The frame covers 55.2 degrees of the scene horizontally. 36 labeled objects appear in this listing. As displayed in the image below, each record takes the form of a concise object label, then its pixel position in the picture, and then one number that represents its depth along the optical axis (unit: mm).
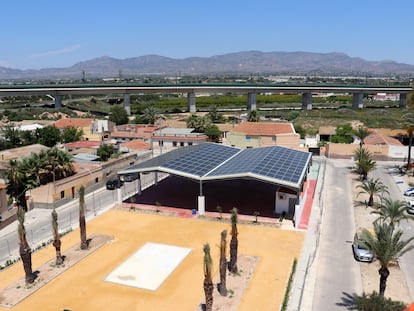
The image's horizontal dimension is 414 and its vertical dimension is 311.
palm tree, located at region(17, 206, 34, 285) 24844
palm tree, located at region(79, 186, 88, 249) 29656
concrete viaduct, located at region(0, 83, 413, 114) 120431
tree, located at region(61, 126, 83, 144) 71438
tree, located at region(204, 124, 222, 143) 76250
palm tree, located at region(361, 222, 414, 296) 21048
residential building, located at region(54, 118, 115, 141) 79438
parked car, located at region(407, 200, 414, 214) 38825
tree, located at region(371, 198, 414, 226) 29181
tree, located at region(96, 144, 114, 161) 54219
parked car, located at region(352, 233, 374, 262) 28422
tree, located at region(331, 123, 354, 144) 72750
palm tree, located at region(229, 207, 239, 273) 25531
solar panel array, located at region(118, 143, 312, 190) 36616
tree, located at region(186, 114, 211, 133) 82438
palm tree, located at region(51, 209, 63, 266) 27109
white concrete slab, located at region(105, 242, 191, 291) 25969
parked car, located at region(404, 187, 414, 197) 44969
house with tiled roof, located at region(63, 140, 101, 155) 60453
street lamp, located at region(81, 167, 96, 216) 44856
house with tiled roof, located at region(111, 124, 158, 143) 78938
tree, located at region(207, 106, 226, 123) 100062
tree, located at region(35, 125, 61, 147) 69062
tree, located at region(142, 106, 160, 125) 100125
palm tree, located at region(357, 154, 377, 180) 50000
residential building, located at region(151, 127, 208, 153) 75188
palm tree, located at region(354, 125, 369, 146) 62031
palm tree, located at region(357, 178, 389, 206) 40281
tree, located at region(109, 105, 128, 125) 104250
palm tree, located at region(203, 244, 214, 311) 19922
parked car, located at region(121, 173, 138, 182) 52997
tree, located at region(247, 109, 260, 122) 90500
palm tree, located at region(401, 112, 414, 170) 51812
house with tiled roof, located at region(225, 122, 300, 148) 67000
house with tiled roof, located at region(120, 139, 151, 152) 69000
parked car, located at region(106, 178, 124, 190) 48625
